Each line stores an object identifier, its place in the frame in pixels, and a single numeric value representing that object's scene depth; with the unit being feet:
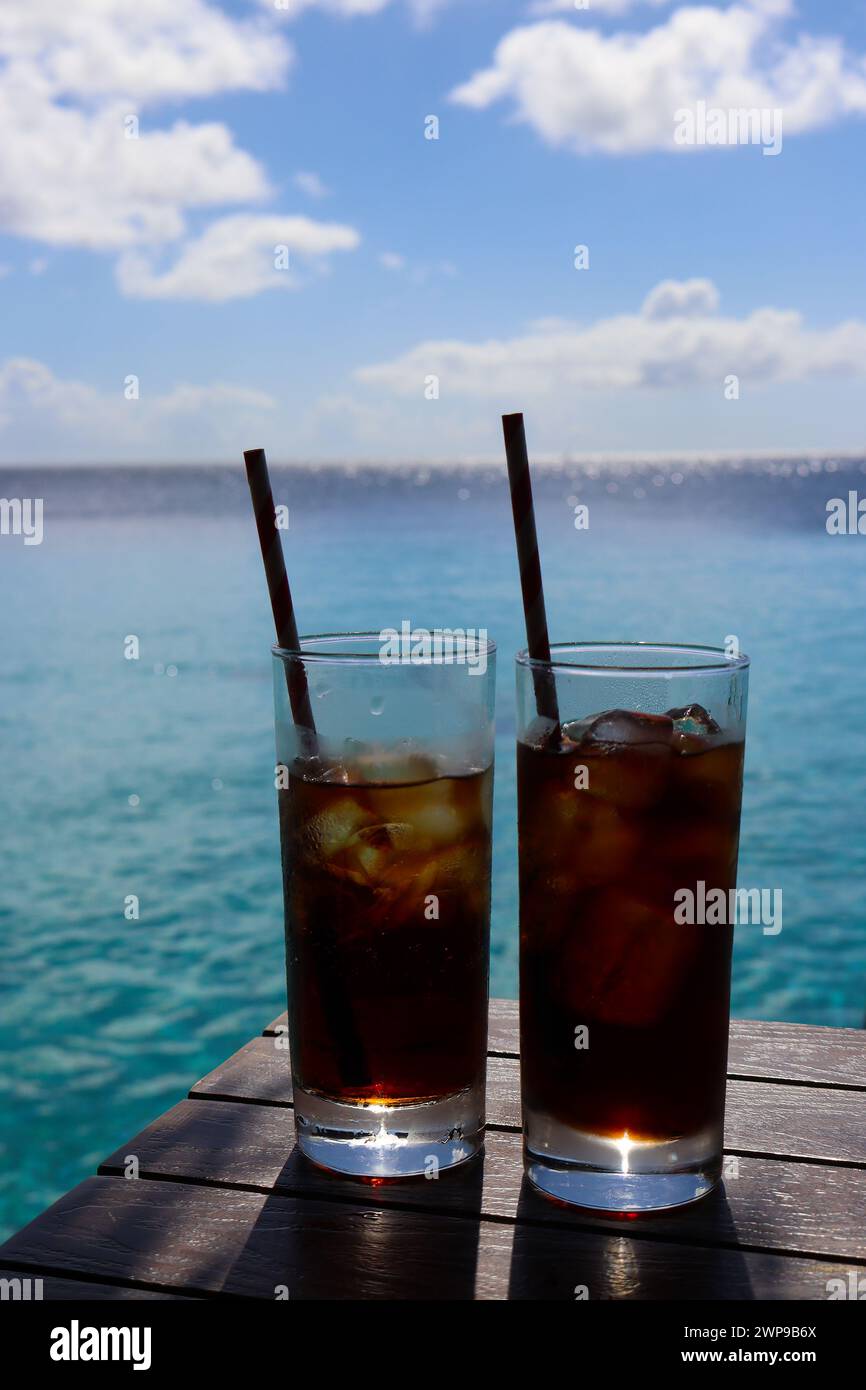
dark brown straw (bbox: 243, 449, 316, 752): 1.35
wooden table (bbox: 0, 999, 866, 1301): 1.14
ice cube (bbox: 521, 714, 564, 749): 1.28
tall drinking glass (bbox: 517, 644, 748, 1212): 1.25
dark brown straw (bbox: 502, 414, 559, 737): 1.31
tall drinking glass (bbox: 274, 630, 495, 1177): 1.32
